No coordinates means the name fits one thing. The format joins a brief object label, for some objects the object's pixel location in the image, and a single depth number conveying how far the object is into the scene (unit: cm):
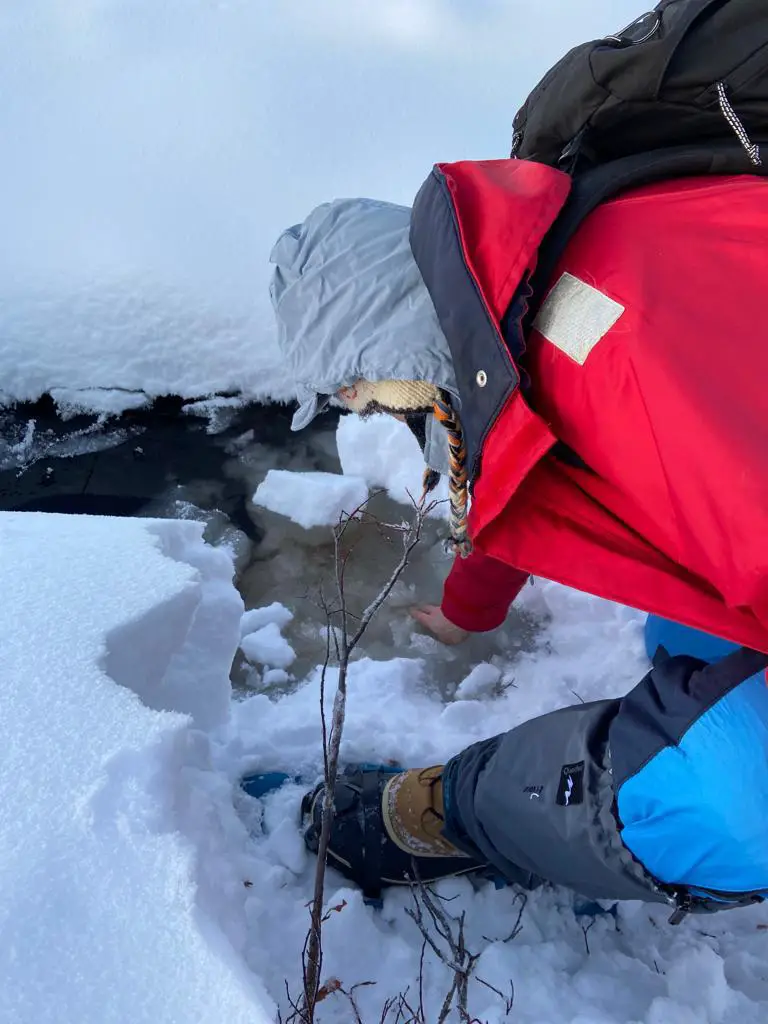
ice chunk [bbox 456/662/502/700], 229
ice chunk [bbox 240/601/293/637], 246
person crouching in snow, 94
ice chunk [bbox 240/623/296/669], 238
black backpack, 106
